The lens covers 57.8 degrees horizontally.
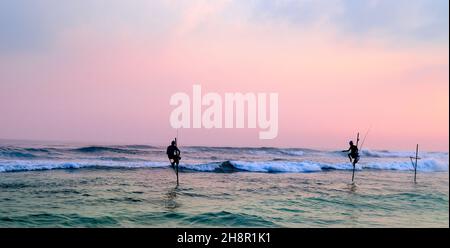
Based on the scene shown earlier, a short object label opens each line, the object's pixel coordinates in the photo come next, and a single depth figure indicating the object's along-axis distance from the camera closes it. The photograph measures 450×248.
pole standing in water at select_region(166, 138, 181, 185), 18.94
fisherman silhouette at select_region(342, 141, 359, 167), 22.73
